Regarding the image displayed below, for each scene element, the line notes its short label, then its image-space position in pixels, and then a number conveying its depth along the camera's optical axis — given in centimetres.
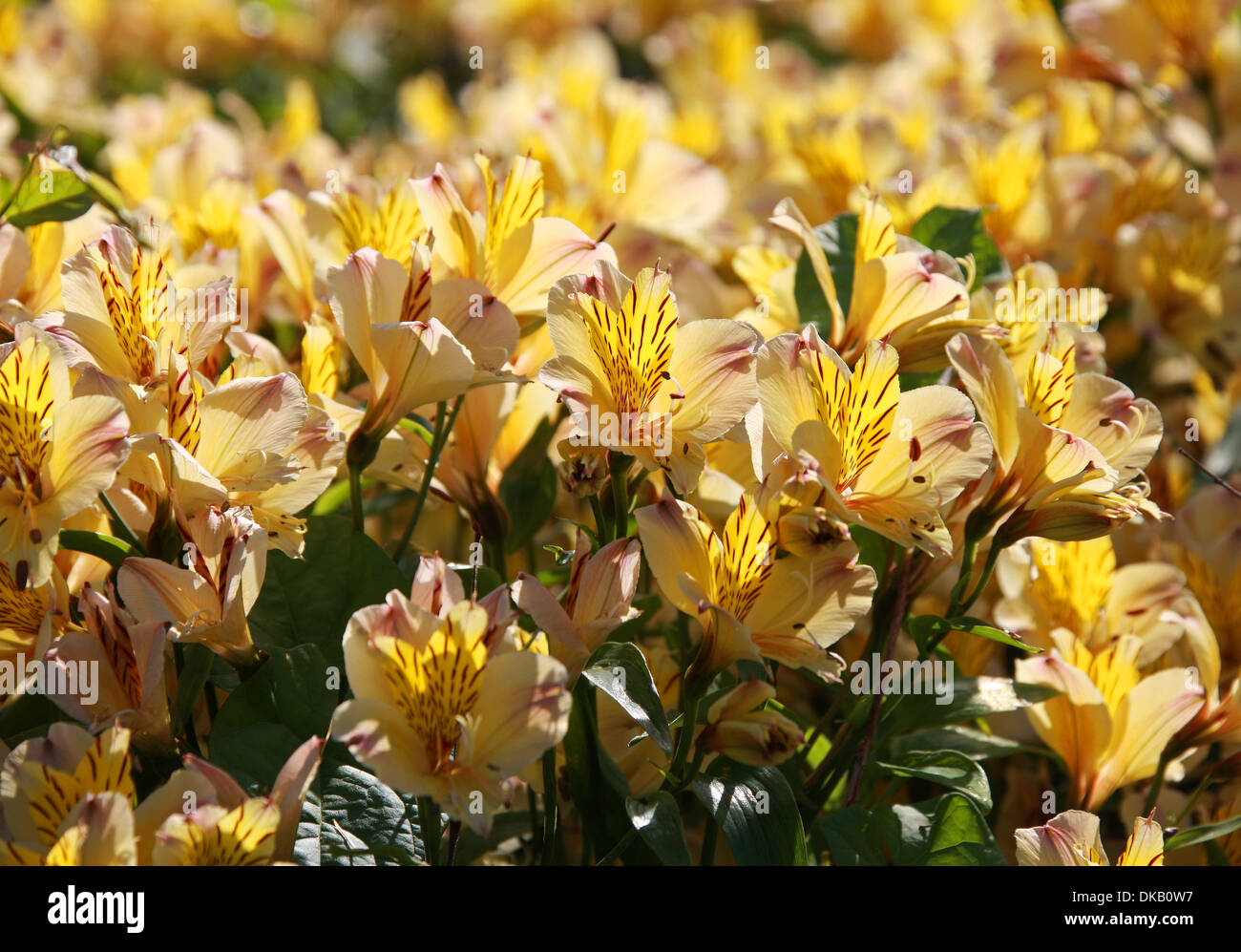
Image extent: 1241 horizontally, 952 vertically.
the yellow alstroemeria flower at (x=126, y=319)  100
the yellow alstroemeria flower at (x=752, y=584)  98
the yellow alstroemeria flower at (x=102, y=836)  94
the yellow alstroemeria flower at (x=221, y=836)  94
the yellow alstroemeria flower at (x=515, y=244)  105
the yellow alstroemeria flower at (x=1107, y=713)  105
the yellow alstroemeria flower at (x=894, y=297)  105
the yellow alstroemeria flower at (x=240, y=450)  99
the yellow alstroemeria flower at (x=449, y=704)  95
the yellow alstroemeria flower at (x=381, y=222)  108
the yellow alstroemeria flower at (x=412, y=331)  101
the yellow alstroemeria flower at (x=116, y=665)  98
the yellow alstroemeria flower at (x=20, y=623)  99
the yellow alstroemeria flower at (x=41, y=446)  97
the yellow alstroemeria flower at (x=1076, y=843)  99
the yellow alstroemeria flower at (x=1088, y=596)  109
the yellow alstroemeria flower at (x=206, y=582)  98
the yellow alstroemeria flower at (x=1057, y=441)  101
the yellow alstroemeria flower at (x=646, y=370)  99
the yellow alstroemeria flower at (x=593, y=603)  98
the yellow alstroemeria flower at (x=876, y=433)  99
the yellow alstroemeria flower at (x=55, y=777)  96
